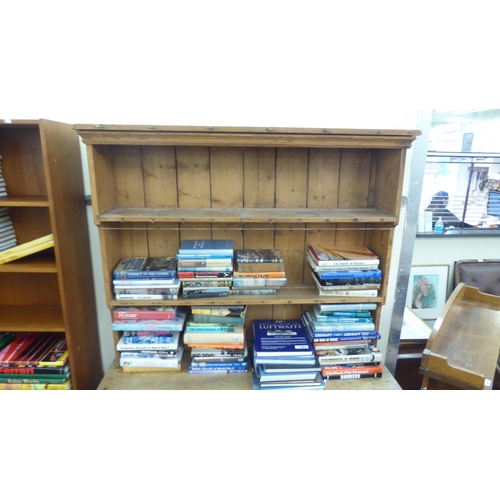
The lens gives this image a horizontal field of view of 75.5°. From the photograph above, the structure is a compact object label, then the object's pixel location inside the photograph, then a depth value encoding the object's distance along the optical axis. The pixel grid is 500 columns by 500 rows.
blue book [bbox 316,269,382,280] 1.43
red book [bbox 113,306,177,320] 1.44
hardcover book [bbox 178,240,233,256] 1.38
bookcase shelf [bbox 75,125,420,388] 1.35
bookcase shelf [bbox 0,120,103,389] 1.32
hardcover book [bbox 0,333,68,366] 1.44
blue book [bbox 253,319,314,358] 1.40
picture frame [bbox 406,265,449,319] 2.92
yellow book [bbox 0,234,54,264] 1.34
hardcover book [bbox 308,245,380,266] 1.42
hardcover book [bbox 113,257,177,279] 1.39
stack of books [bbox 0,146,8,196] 1.43
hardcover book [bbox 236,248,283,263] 1.45
